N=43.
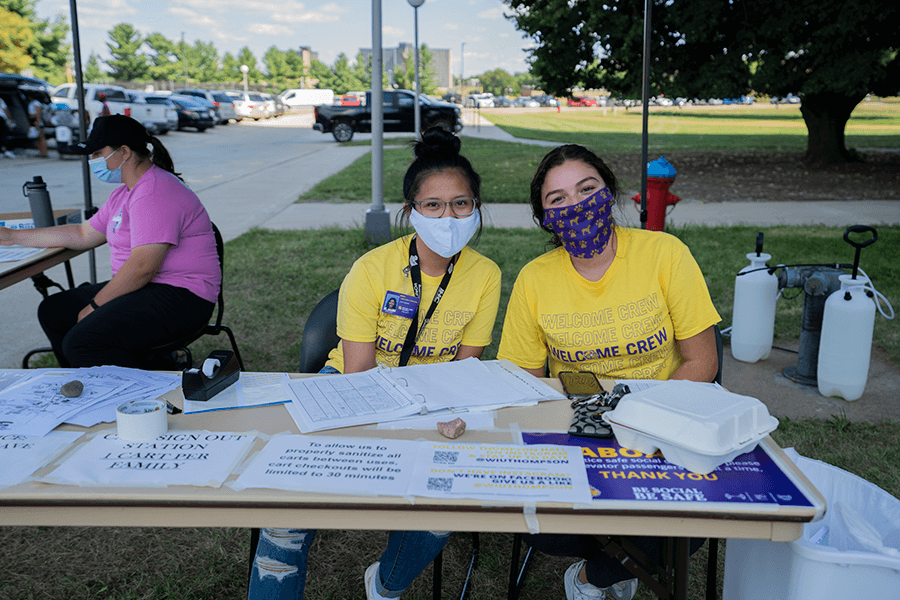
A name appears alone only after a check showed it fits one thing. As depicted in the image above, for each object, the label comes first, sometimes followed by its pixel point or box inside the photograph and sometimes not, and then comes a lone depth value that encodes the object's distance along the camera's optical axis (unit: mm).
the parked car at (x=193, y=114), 26547
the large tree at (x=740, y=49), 11938
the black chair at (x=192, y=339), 3221
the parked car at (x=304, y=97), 47438
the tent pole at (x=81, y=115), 3973
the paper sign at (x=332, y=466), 1331
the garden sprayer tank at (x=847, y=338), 3561
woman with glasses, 2275
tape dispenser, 1750
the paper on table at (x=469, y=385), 1771
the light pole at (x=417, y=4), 17250
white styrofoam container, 1362
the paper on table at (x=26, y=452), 1374
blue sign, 1297
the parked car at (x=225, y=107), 31734
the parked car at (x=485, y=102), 67044
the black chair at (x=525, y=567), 1818
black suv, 15844
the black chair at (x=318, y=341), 2678
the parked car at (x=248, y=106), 34875
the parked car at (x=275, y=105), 38906
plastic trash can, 1387
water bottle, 3717
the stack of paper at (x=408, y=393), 1694
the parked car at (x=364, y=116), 22125
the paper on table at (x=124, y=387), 1647
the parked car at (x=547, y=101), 70581
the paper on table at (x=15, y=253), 3263
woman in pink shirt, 3084
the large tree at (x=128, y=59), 56156
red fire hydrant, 5297
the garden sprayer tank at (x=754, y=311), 4176
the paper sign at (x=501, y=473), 1300
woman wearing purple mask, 2141
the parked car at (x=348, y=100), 22938
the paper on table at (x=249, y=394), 1748
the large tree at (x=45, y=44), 29833
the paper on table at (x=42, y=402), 1602
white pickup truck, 19581
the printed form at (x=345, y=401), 1663
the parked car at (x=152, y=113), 21956
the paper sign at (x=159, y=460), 1352
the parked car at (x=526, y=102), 68075
